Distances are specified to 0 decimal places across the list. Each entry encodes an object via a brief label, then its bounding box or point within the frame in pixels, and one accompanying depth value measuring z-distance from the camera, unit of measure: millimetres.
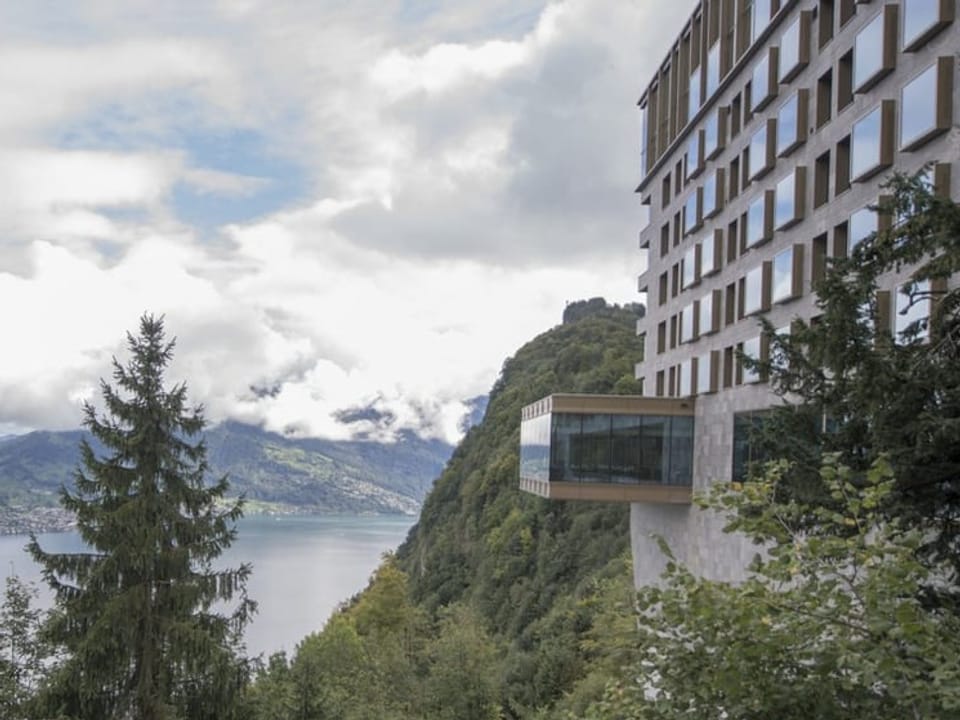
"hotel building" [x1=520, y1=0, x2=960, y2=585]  21422
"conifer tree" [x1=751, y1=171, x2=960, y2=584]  10617
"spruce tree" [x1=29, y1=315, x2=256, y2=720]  24938
